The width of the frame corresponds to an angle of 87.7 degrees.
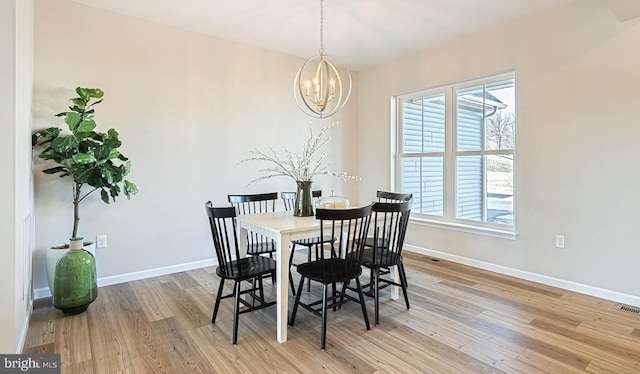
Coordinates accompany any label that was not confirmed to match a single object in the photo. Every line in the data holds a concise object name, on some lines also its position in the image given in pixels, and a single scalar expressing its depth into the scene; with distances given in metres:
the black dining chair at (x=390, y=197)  3.22
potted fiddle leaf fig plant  2.67
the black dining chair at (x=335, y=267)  2.21
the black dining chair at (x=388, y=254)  2.54
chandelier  2.94
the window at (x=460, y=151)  3.83
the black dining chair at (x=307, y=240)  3.17
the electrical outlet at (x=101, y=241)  3.34
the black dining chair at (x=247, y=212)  3.01
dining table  2.30
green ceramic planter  2.64
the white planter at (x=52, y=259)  2.81
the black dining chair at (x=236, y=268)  2.27
